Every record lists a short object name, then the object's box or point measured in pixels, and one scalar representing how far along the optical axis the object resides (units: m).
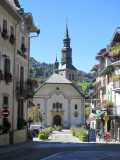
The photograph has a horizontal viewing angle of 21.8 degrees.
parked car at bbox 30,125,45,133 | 50.45
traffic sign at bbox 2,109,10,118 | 17.75
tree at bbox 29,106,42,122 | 61.28
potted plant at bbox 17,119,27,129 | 25.29
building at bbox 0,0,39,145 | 21.36
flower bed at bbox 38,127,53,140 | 32.40
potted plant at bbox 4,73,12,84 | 21.66
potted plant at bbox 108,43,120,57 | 30.93
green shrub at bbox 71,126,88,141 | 32.25
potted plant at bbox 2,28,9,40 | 21.12
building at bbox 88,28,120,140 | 34.91
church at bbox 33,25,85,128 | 74.00
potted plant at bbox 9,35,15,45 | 22.84
